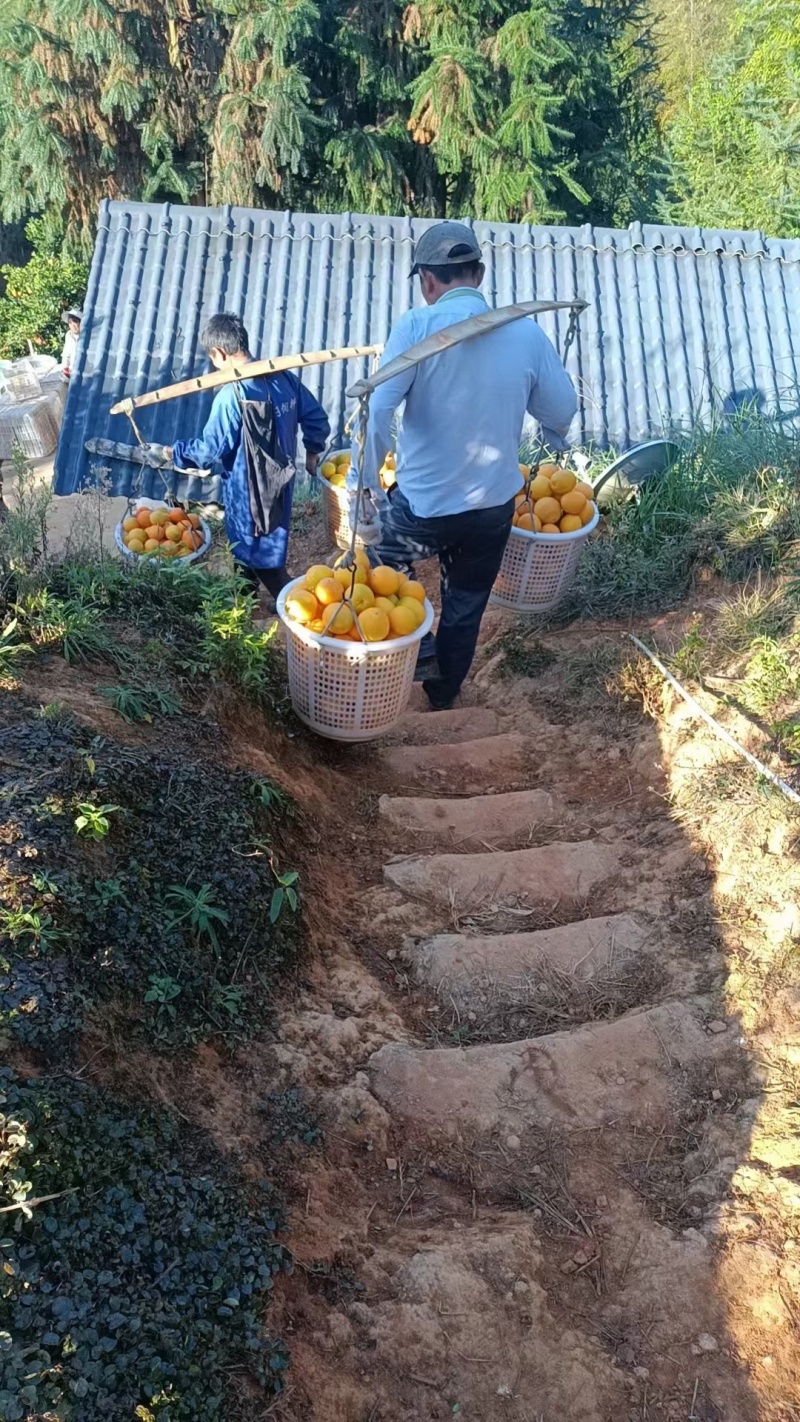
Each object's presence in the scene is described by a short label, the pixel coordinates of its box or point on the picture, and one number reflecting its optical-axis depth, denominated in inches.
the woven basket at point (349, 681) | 131.7
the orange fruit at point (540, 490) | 171.2
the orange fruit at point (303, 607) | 132.5
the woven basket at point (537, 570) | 169.6
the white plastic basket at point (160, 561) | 159.2
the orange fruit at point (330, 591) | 131.3
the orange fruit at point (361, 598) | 131.3
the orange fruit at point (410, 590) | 136.9
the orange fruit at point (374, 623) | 129.7
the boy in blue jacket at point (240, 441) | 165.9
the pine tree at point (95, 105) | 505.0
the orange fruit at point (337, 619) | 129.4
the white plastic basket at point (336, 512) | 185.9
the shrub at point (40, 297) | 617.0
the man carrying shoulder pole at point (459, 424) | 137.9
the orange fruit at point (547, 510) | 169.2
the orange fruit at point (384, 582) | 134.8
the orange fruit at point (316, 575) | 135.0
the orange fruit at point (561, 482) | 171.8
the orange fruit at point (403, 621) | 132.6
